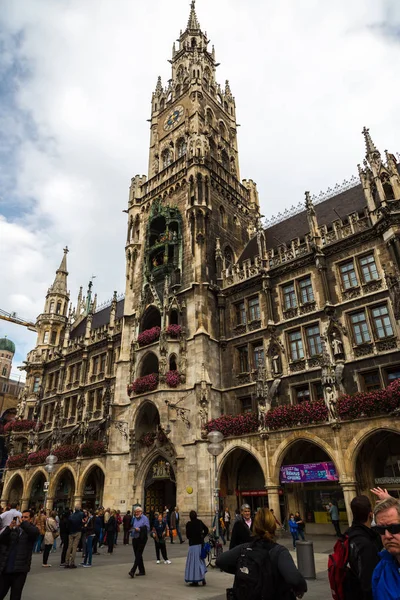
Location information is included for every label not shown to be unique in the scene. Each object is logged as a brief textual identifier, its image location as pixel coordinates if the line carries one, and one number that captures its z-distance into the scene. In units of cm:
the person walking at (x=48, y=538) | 1265
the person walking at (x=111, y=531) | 1648
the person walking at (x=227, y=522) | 2082
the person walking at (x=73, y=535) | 1206
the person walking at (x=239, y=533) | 644
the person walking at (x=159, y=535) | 1239
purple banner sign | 1961
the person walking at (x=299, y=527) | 1693
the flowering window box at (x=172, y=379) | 2605
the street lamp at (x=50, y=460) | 2610
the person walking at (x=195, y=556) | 966
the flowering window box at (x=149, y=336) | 2892
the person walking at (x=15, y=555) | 626
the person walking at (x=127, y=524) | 1944
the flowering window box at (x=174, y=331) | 2781
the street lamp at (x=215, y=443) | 1516
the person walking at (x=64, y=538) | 1297
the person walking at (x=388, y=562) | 286
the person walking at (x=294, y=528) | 1709
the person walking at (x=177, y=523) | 2000
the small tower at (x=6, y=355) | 9838
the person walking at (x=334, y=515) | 1827
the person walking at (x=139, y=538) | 1058
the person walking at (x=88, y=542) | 1269
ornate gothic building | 2080
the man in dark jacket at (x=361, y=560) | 358
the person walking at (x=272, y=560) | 349
